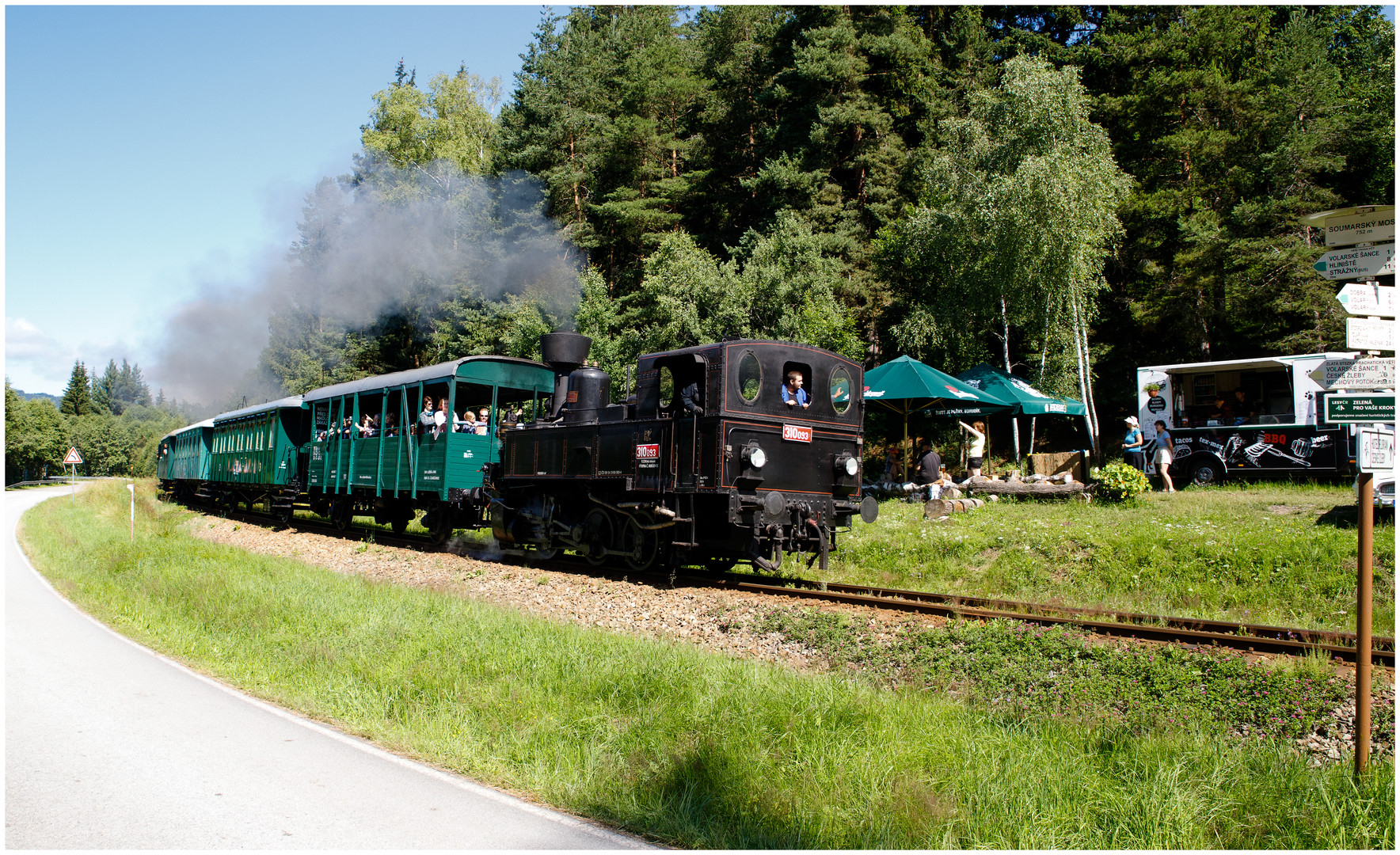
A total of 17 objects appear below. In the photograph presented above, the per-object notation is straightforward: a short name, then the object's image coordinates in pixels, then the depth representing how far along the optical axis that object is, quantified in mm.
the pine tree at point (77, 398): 105688
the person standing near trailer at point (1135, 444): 17422
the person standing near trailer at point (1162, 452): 16906
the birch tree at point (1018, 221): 22875
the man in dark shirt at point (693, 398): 10102
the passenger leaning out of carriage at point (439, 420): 14883
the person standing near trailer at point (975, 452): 19312
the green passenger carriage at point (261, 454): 20922
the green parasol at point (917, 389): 18125
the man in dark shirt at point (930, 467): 17547
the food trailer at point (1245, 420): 15625
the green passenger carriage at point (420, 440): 14703
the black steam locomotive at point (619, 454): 10117
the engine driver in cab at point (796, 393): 10523
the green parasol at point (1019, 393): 19750
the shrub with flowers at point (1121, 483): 14906
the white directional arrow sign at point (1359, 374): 4168
